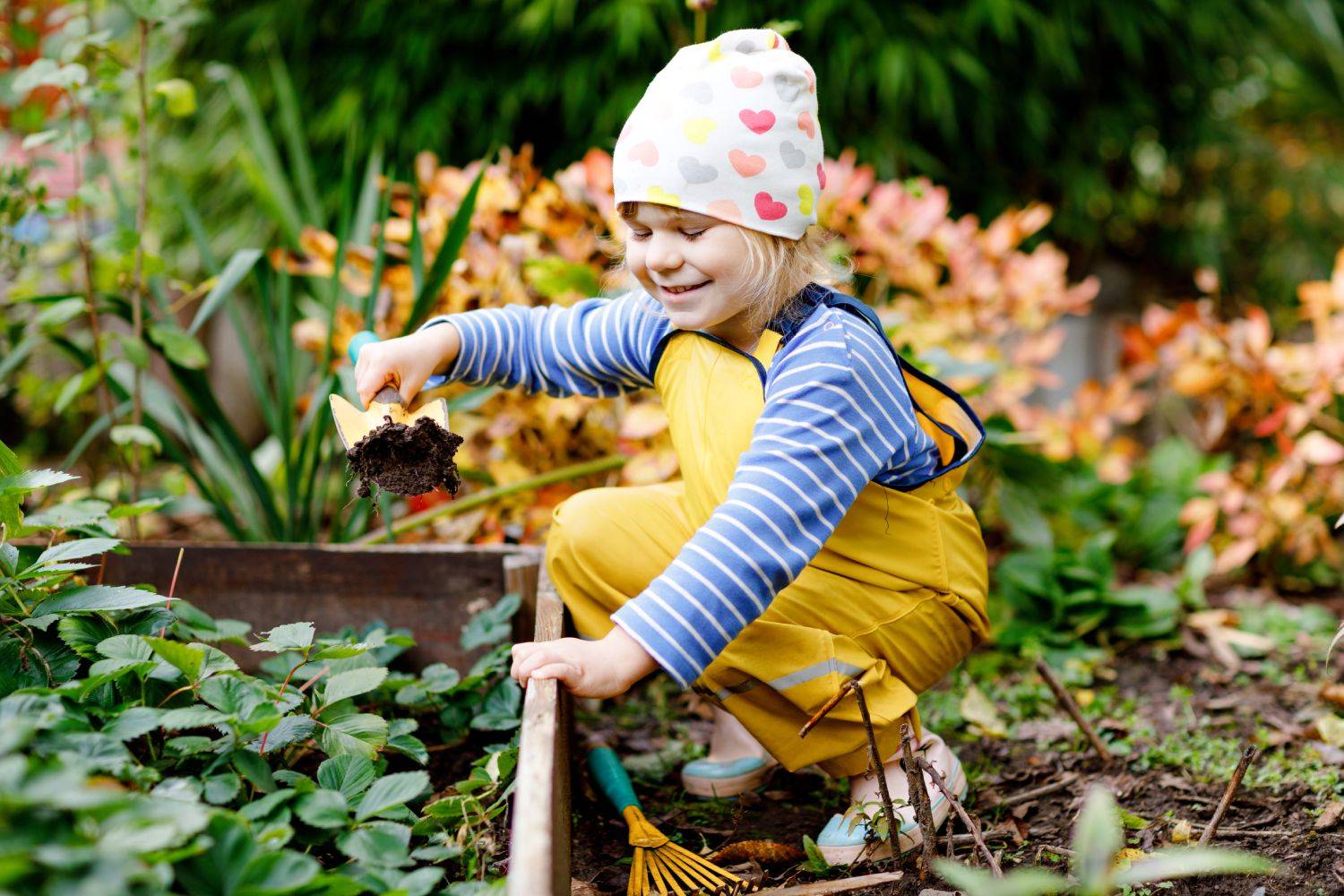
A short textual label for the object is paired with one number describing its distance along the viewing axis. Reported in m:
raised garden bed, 1.72
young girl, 1.17
